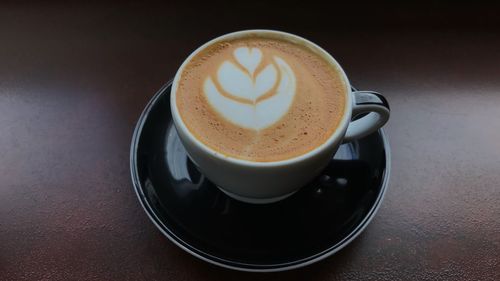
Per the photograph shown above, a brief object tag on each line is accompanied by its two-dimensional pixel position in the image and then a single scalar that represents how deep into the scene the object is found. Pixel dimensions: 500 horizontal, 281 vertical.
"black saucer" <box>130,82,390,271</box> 0.19
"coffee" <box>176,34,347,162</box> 0.19
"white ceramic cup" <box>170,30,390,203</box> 0.18
